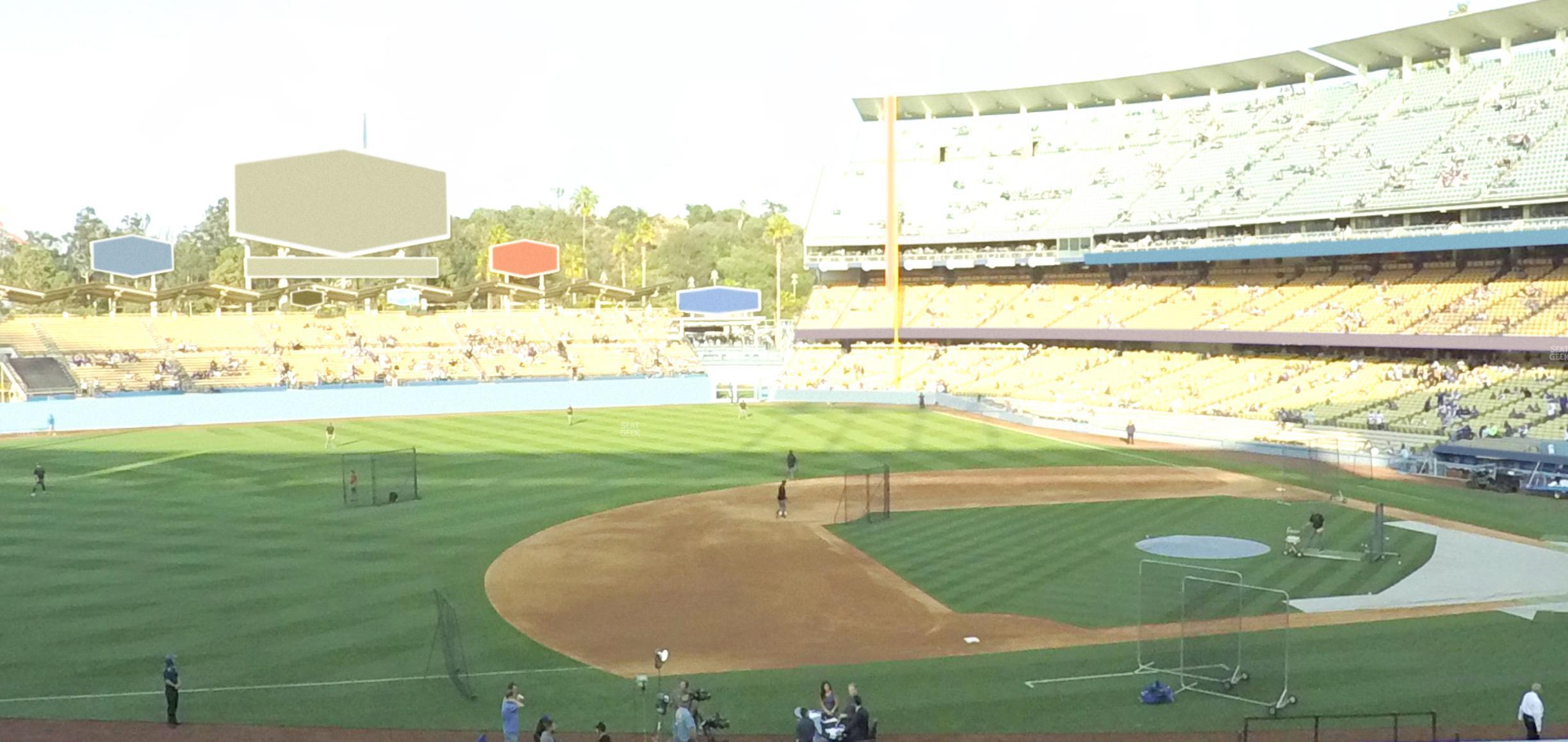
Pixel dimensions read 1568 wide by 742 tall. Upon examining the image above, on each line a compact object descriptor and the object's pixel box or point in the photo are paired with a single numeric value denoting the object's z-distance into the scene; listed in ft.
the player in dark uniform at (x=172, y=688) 57.31
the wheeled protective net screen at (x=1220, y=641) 61.82
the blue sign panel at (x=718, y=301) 297.53
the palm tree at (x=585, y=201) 445.78
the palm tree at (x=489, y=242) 374.43
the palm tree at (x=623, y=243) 433.89
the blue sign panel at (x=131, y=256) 218.18
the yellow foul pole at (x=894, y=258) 239.91
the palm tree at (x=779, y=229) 401.49
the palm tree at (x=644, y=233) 417.69
